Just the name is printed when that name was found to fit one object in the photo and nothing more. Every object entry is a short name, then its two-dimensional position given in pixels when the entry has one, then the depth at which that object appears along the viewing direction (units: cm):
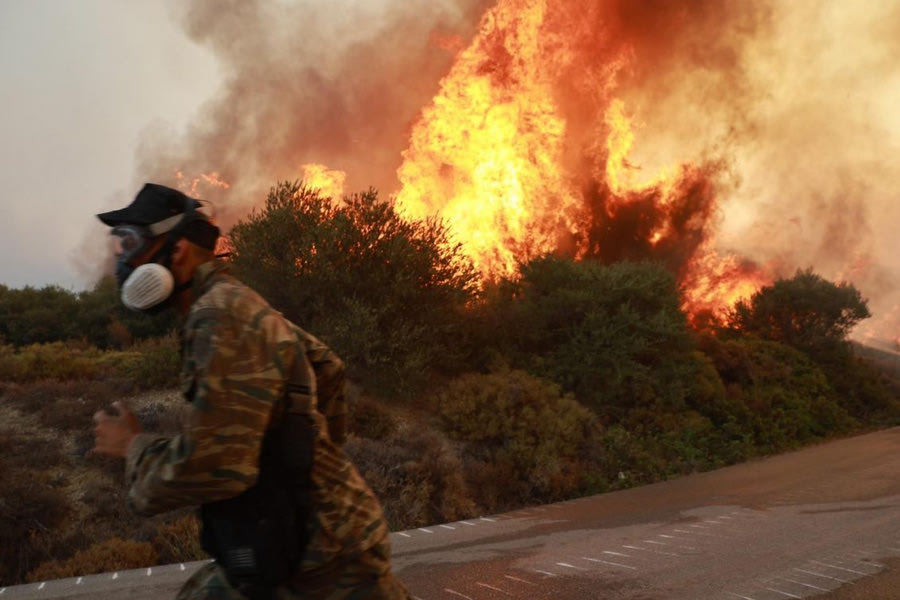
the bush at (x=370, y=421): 1294
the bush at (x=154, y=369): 1403
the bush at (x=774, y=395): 1802
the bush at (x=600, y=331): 1675
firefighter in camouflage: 219
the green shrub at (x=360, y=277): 1504
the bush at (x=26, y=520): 837
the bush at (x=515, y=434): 1237
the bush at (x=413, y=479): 1048
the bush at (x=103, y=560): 784
